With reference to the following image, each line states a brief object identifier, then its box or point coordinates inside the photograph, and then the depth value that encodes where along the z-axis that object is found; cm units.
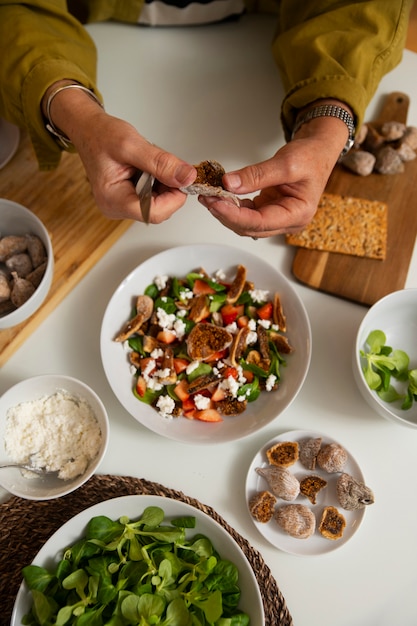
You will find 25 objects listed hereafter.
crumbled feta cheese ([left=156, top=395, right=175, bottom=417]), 105
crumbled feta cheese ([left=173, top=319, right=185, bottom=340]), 111
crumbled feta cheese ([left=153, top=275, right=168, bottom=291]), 116
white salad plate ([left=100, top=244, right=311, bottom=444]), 104
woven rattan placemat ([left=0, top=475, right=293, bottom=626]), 97
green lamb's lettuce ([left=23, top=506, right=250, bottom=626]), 88
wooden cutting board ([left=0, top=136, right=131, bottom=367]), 118
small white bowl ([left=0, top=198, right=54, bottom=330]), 107
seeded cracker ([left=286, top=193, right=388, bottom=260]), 120
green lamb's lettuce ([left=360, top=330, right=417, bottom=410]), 106
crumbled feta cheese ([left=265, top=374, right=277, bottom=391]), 107
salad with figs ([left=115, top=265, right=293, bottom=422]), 107
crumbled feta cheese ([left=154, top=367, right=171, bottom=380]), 106
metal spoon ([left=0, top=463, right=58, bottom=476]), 99
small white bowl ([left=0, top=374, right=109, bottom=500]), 97
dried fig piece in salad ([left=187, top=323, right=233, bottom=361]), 108
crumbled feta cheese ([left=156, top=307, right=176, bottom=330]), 111
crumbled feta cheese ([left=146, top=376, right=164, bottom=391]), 107
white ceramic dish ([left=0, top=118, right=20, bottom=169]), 128
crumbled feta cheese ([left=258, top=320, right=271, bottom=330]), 111
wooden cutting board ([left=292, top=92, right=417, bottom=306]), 118
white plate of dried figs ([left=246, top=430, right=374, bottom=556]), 100
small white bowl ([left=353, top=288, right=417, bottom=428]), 105
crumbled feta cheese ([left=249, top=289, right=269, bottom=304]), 114
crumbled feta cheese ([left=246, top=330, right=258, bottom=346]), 110
